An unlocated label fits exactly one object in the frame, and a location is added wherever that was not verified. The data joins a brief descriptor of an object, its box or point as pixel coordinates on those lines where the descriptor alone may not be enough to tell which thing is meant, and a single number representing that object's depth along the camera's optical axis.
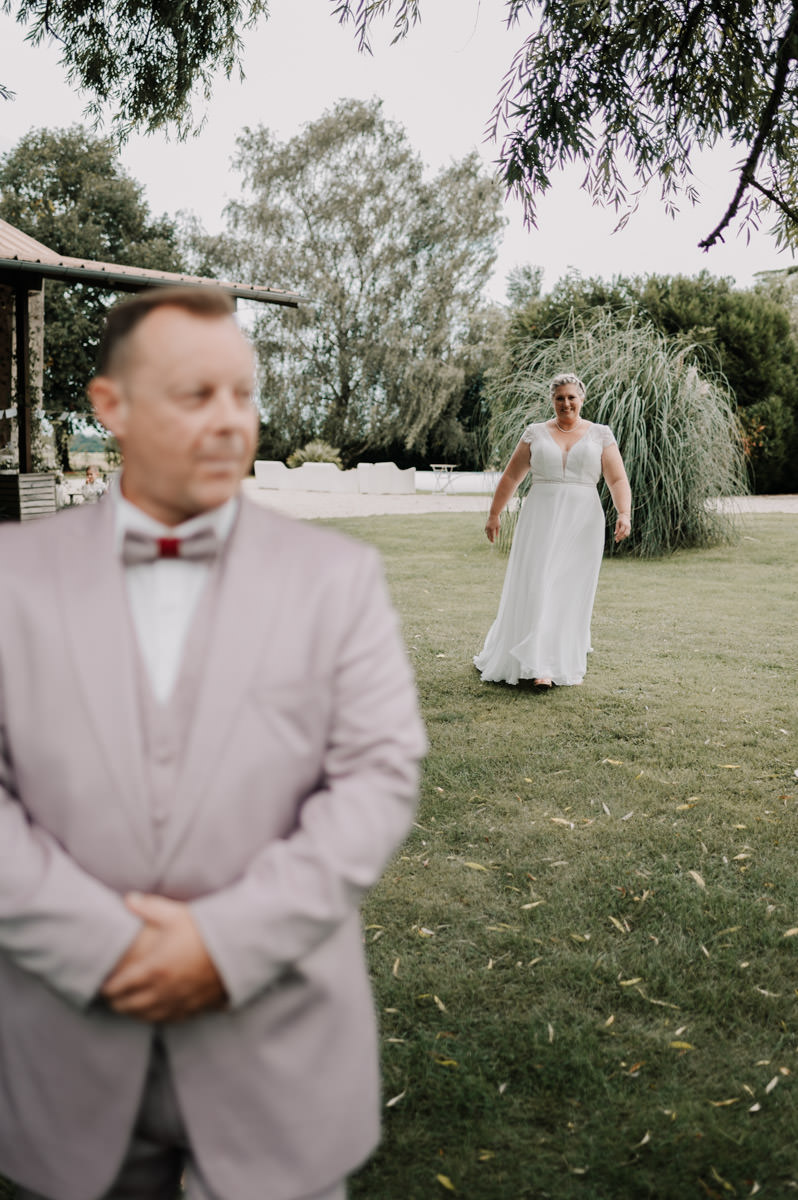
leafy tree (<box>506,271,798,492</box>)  22.06
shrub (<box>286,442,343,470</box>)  31.55
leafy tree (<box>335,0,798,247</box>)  3.84
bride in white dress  6.82
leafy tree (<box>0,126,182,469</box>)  31.72
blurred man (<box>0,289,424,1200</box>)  1.25
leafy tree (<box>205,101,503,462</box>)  35.56
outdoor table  28.73
